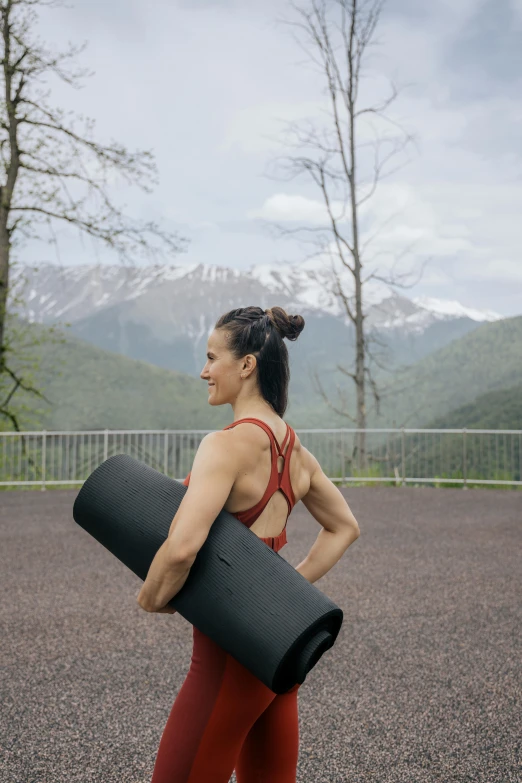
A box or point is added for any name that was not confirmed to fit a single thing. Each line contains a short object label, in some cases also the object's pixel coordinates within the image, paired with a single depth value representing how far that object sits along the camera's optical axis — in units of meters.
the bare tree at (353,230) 16.81
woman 1.52
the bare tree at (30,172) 15.91
